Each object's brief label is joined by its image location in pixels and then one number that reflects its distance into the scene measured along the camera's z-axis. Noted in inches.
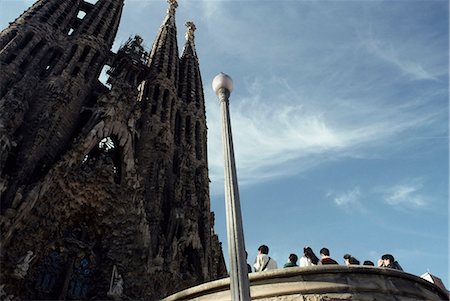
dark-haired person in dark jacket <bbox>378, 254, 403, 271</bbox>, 297.9
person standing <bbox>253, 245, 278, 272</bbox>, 291.9
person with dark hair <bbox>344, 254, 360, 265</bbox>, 305.3
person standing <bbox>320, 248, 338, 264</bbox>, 293.0
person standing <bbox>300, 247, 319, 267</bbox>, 299.6
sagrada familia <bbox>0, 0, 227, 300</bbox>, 578.6
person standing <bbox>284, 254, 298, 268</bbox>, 285.4
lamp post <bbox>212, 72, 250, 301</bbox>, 177.5
